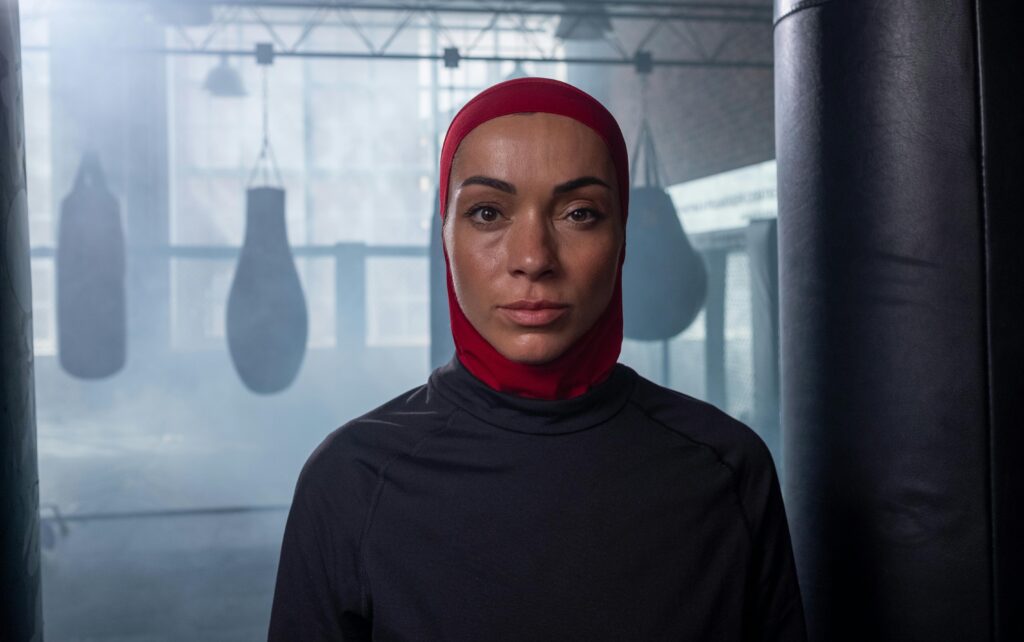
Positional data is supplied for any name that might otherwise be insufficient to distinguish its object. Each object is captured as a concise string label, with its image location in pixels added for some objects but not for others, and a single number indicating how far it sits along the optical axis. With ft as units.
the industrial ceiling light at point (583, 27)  15.79
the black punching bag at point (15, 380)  2.52
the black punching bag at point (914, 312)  2.52
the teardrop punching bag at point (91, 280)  14.24
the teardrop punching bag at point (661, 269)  14.23
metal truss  13.11
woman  2.27
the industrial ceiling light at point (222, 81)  21.12
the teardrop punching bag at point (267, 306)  13.93
